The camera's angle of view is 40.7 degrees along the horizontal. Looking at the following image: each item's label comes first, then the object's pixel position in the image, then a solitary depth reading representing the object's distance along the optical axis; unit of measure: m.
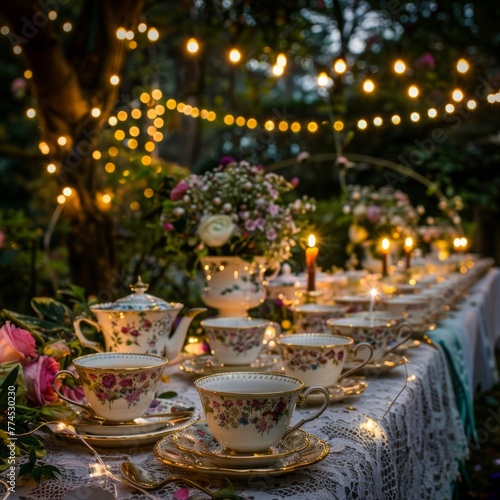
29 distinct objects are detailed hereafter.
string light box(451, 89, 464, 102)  3.33
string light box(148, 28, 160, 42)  3.99
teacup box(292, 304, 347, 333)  1.79
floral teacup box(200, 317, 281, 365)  1.56
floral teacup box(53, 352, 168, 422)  1.08
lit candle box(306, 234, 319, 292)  1.95
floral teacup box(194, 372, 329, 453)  0.95
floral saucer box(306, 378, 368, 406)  1.30
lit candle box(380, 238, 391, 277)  2.66
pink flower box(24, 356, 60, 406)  1.13
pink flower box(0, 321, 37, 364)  1.12
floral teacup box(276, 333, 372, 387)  1.34
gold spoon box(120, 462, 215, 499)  0.85
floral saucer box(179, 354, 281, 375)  1.56
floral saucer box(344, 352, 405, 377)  1.57
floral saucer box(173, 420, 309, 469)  0.92
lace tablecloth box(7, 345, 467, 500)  0.91
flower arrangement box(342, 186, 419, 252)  4.00
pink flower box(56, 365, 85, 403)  1.20
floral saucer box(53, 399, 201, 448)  1.04
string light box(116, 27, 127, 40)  3.39
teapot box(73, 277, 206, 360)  1.47
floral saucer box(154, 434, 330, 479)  0.90
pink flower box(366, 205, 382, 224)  3.99
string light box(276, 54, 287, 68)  3.46
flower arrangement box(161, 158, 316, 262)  2.01
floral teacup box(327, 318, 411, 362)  1.63
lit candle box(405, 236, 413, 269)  2.96
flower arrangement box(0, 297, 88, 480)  0.95
